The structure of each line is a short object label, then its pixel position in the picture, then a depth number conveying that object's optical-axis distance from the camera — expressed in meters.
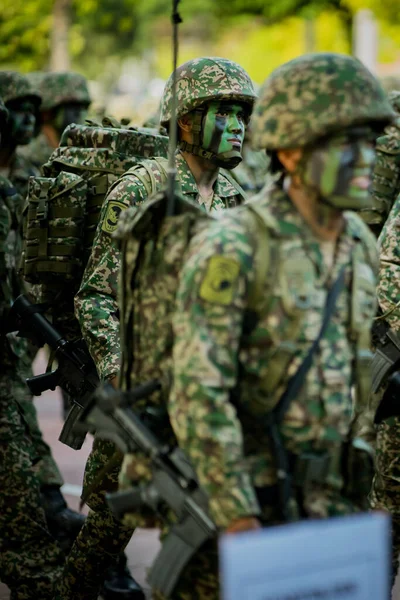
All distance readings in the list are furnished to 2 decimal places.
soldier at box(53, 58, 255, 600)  11.71
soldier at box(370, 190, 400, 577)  12.58
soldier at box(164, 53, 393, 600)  7.99
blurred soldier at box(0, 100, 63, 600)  13.05
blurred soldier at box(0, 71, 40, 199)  17.83
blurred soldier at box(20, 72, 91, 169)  23.35
